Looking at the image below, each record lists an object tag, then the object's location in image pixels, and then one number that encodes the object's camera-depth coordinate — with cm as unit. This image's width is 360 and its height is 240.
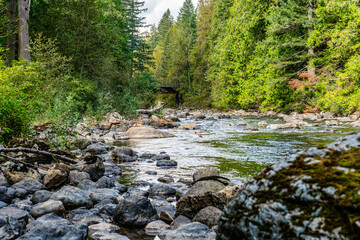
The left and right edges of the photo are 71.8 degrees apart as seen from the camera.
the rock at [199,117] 2071
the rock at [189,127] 1362
